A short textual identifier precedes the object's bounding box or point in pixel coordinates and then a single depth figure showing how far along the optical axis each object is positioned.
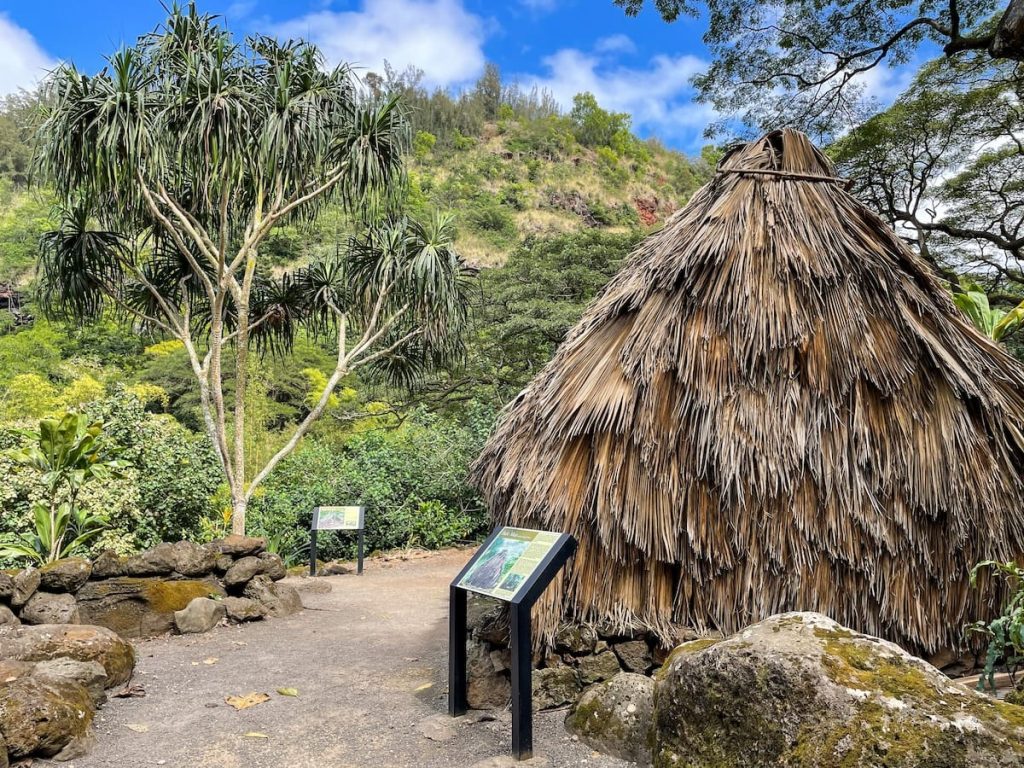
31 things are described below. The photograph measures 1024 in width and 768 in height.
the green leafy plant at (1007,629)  2.93
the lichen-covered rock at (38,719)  3.15
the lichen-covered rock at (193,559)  6.36
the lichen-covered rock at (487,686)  4.00
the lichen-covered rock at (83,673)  3.88
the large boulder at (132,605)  5.75
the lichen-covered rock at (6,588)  5.38
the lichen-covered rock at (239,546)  6.78
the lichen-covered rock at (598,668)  3.91
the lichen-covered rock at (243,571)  6.70
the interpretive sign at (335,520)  8.87
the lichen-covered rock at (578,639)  3.92
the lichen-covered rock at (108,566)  5.85
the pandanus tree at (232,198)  7.45
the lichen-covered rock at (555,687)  3.88
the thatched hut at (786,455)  3.77
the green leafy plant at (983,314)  5.50
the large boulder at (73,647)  4.14
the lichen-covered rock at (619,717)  3.31
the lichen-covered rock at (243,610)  6.40
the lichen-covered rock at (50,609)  5.46
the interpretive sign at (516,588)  3.27
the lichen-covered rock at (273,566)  7.07
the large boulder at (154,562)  6.00
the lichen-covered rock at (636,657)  3.91
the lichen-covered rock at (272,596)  6.71
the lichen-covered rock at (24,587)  5.43
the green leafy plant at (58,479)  6.83
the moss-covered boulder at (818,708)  2.02
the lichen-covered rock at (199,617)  6.00
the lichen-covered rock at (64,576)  5.64
